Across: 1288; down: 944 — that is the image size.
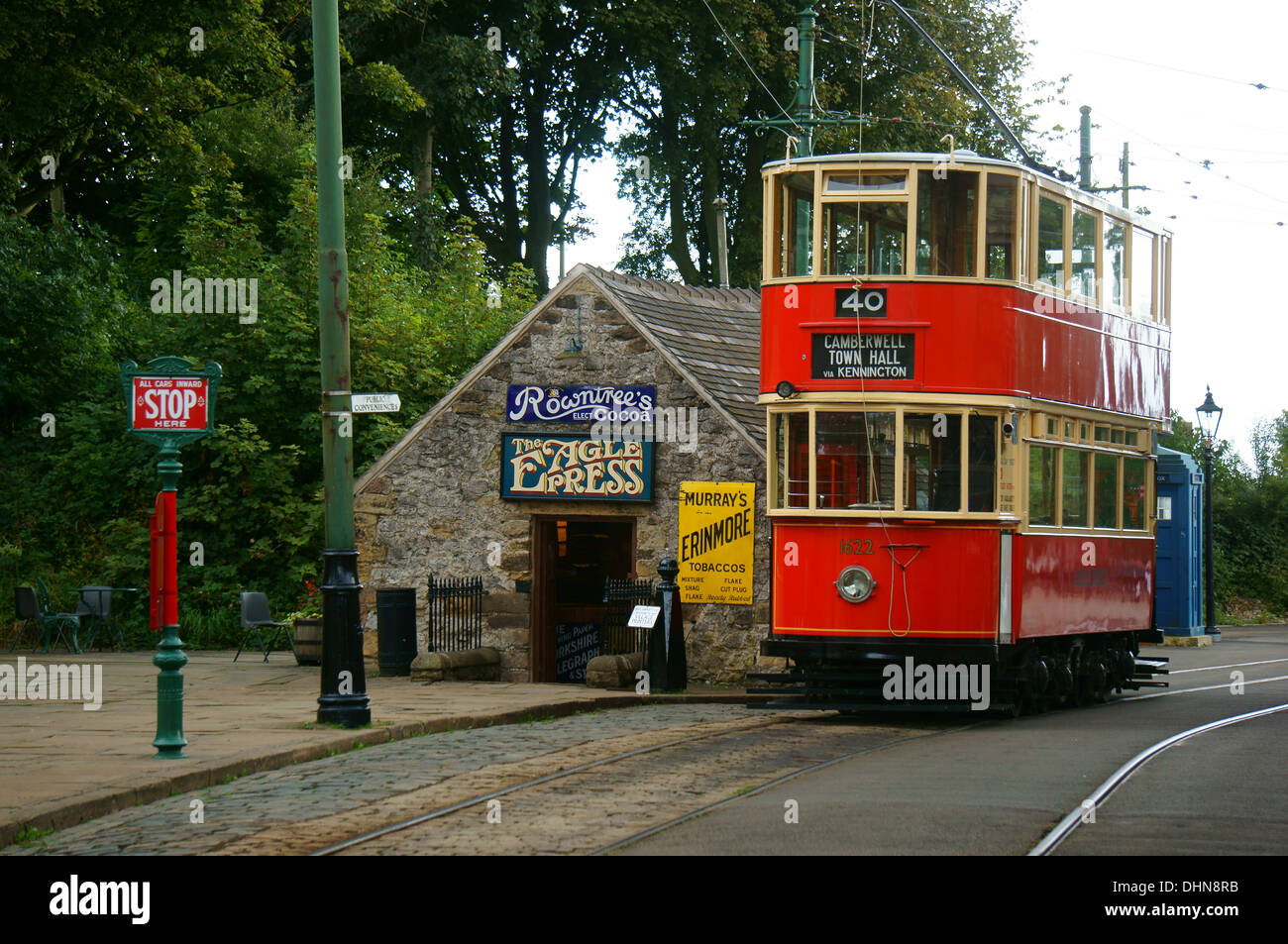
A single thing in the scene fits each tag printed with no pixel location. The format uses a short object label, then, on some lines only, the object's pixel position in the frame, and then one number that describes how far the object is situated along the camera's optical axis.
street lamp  33.71
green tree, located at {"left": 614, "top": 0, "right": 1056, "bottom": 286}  39.75
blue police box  30.88
